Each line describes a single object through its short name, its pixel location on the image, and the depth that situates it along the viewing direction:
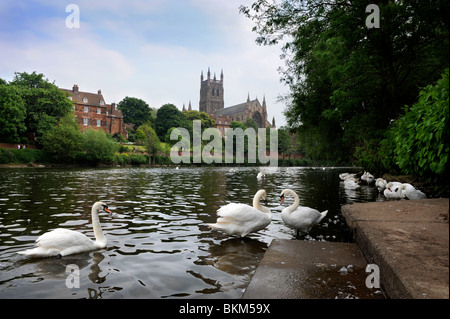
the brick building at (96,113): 81.16
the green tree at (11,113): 50.24
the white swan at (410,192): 10.85
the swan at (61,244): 5.02
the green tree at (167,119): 100.12
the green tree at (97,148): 55.66
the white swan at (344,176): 24.34
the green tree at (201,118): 115.19
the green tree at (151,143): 72.35
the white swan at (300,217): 6.87
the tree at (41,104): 56.35
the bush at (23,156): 44.48
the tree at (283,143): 105.50
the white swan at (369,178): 22.22
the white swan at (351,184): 17.38
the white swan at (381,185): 15.80
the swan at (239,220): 6.30
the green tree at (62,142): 52.22
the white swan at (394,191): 11.41
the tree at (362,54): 11.16
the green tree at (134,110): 108.51
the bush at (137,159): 65.32
